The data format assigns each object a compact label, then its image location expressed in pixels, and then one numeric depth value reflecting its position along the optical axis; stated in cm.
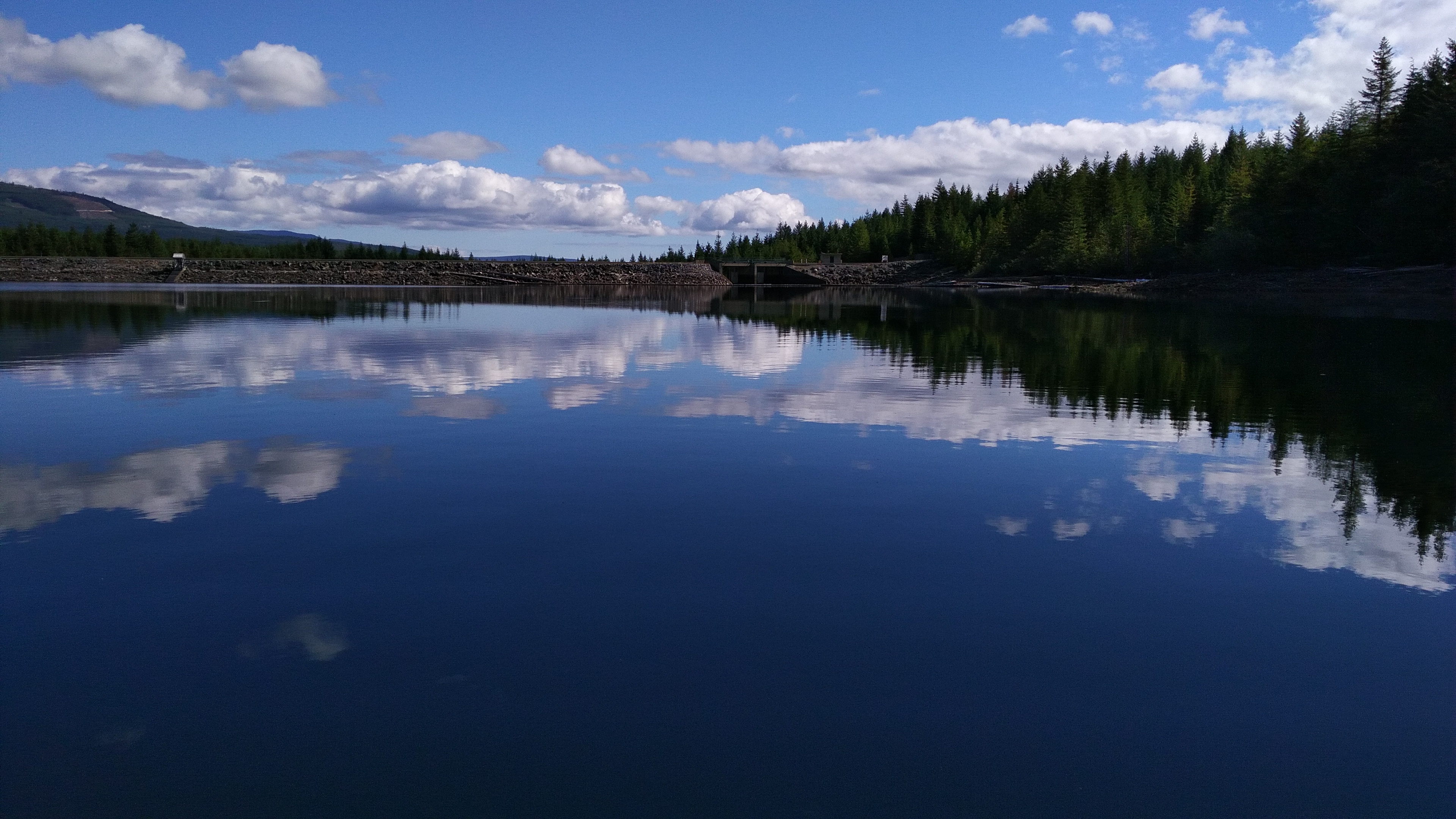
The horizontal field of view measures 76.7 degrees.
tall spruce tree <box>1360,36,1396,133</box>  10806
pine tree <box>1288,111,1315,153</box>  11112
